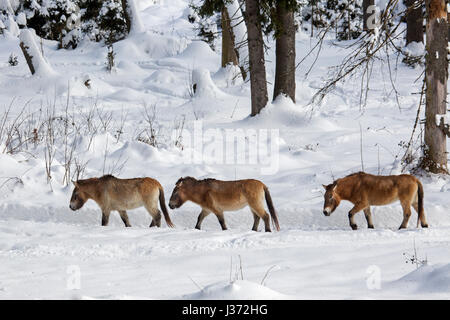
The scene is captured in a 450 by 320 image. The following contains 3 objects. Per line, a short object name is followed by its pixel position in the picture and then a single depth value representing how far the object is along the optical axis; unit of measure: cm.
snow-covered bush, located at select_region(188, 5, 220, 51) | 2969
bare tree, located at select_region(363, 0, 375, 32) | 2439
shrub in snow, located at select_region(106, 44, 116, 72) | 2298
